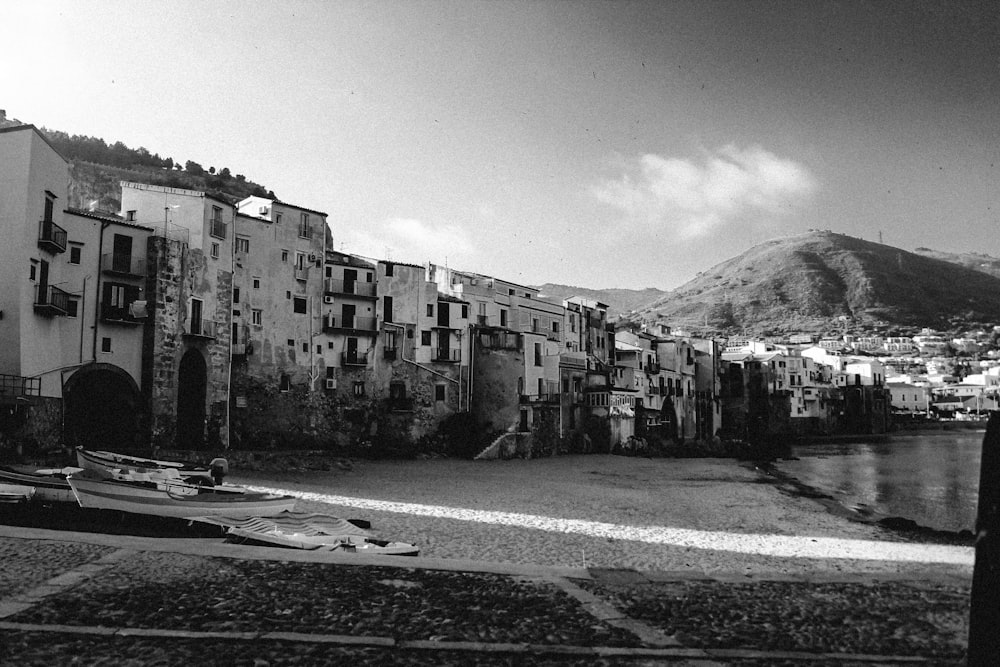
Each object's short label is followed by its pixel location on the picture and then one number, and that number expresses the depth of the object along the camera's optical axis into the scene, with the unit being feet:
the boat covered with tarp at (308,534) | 47.73
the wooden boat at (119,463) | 82.69
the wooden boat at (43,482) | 63.62
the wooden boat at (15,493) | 60.54
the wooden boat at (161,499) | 60.13
